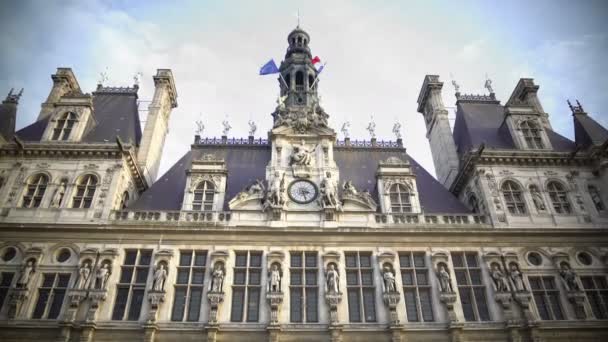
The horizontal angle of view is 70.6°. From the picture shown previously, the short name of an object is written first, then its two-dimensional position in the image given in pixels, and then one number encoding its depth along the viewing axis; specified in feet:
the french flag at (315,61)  136.30
